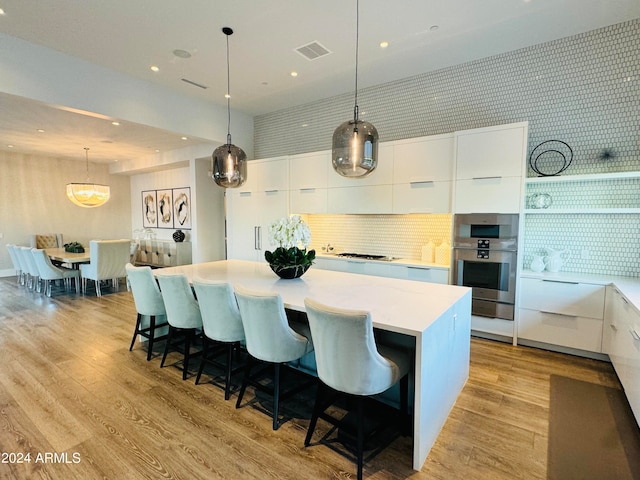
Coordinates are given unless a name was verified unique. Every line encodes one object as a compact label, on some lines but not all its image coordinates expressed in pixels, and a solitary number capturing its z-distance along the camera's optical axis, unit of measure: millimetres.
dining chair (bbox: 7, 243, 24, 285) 6645
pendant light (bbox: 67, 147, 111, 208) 6957
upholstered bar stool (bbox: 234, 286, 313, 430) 2096
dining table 6066
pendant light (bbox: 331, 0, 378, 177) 2588
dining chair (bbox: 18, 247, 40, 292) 6152
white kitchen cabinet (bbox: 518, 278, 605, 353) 3160
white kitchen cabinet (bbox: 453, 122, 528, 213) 3449
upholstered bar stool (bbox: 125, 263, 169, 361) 3078
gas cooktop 4639
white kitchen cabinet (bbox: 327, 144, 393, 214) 4391
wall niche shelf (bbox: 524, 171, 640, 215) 3256
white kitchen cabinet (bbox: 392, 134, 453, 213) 3936
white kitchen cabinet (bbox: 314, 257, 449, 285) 4016
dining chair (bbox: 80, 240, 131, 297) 5891
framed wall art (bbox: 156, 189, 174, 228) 8954
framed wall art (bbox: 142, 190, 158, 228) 9445
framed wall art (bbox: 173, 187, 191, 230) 8459
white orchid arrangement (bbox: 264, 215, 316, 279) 3041
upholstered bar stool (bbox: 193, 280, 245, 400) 2447
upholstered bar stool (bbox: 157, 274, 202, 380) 2807
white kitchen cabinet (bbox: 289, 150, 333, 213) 5008
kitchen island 1807
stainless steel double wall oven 3537
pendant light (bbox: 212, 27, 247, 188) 3410
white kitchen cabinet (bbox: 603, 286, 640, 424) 2188
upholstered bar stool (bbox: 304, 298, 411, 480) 1692
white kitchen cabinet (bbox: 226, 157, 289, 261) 5535
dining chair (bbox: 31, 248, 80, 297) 5867
